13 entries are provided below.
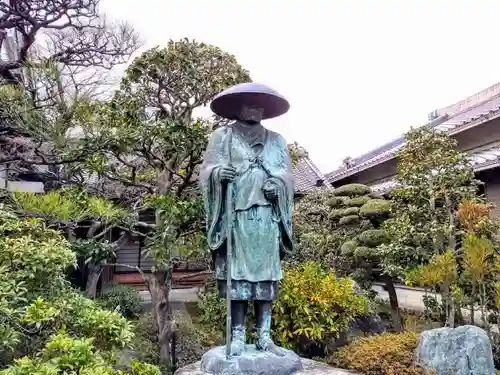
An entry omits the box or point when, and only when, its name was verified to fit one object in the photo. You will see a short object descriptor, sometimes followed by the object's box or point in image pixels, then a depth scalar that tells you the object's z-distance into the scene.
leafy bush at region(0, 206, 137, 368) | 3.72
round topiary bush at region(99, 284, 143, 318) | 11.87
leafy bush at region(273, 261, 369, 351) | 6.61
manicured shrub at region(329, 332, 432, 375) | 5.61
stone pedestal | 3.95
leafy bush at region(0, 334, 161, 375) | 3.04
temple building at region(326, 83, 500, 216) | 9.70
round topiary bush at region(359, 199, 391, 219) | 9.34
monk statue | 4.41
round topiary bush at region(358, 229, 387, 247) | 9.00
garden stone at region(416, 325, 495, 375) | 5.45
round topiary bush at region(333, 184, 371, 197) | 10.61
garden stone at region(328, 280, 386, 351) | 7.15
